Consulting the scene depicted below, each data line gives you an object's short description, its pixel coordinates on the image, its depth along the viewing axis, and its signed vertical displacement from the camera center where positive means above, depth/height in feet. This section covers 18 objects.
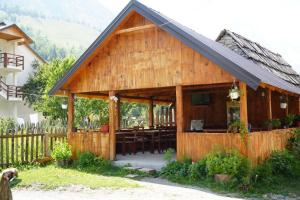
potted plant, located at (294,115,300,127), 61.02 -0.06
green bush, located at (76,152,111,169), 48.44 -5.03
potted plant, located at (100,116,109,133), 52.06 -0.97
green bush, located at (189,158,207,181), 39.78 -5.19
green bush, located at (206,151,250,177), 37.19 -4.35
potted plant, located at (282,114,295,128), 56.03 -0.32
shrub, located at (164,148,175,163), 43.73 -4.02
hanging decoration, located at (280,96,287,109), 56.60 +2.50
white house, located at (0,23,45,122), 120.26 +17.19
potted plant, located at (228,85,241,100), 39.78 +2.79
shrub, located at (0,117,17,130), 86.43 -0.06
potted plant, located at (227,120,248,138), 39.09 -0.88
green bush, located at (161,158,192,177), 41.19 -5.26
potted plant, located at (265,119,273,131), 47.13 -0.67
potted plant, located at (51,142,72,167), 50.19 -4.22
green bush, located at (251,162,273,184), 37.79 -5.45
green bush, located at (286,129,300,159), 49.00 -3.33
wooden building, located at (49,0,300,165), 41.22 +5.03
